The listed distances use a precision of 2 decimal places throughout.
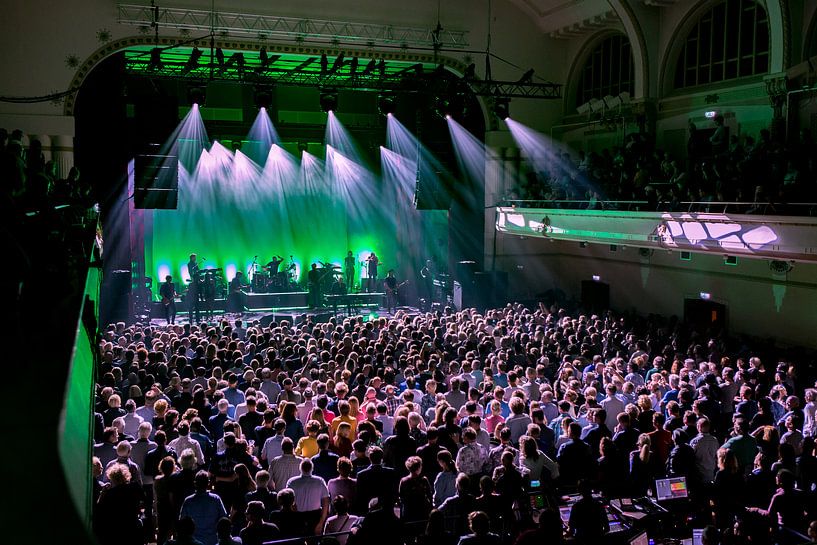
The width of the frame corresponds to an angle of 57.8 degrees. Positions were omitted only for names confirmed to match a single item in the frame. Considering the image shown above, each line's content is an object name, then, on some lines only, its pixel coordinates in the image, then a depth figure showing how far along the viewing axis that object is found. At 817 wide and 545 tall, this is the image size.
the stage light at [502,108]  20.80
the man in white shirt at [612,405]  9.12
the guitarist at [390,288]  23.27
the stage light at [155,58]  17.68
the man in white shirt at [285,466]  6.86
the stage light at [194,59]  17.54
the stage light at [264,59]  18.89
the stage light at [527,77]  20.52
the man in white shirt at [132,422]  8.15
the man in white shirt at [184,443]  7.28
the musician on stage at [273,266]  24.23
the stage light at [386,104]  20.50
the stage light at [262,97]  18.23
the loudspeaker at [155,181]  18.67
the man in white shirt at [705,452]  7.71
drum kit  23.64
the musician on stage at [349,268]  25.58
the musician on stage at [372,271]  25.50
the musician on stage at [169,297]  19.97
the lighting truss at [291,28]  20.36
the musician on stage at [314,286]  23.09
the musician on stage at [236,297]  22.33
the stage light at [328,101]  19.78
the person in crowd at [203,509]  5.92
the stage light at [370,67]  19.80
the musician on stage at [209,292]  21.47
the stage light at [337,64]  18.94
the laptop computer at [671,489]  6.87
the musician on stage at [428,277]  24.69
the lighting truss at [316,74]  19.17
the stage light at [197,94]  18.31
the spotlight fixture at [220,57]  17.73
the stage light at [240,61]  18.14
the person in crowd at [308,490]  6.41
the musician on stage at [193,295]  21.11
